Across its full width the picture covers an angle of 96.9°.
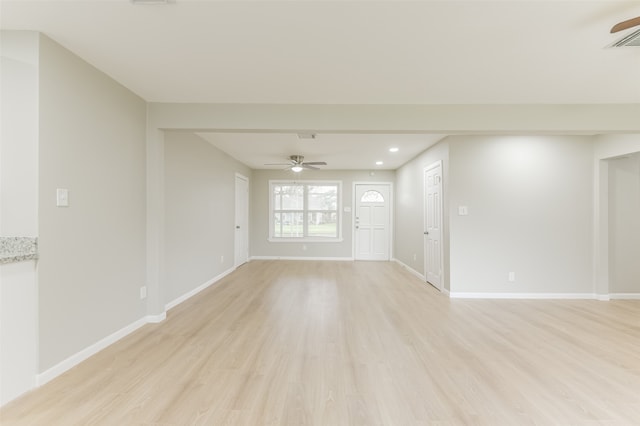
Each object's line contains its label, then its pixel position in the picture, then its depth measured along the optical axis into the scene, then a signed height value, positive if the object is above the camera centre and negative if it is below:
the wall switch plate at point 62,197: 2.12 +0.13
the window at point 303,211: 7.79 +0.06
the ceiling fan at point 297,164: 5.61 +1.00
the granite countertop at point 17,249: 1.81 -0.23
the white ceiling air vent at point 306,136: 3.95 +1.11
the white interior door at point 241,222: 6.49 -0.20
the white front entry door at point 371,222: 7.71 -0.23
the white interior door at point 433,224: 4.59 -0.18
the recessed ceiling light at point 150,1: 1.65 +1.24
